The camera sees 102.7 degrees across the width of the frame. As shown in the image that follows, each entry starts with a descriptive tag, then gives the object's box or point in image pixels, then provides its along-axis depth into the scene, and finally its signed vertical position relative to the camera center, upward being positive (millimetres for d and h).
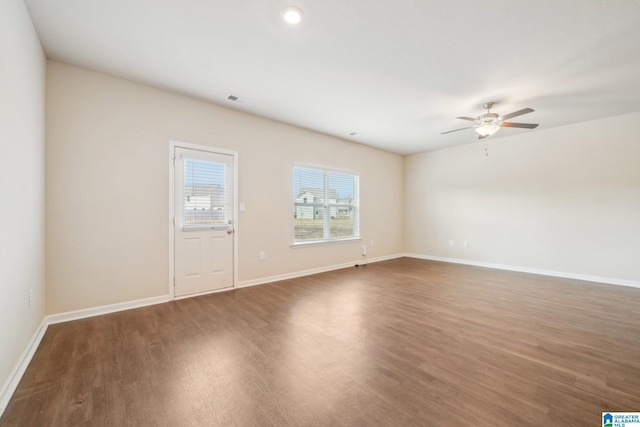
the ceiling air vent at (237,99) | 3619 +1645
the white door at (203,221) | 3547 -111
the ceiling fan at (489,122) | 3734 +1348
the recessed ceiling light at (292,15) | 2047 +1633
